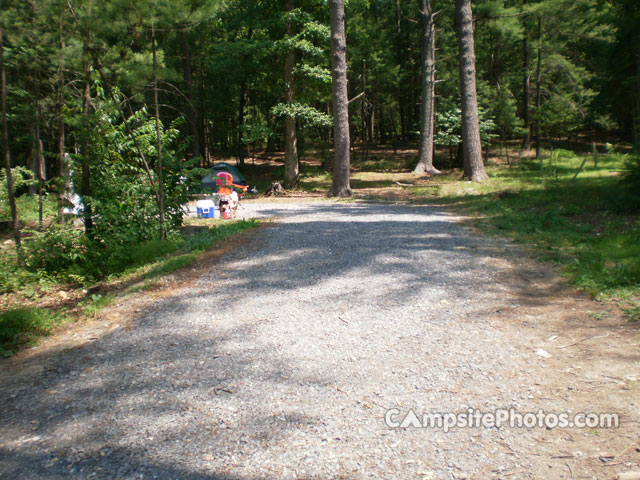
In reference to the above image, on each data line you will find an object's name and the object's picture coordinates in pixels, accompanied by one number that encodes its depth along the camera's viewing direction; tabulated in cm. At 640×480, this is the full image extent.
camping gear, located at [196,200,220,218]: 1114
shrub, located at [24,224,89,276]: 742
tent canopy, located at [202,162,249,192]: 1855
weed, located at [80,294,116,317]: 531
